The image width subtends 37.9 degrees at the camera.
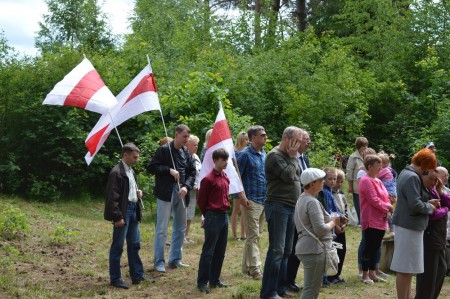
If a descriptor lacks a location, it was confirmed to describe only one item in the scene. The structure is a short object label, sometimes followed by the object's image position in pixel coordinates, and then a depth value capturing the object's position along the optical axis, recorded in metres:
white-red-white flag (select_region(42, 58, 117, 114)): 8.60
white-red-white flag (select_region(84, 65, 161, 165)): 8.69
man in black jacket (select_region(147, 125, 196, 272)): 9.03
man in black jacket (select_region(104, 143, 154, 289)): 7.97
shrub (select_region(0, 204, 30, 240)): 10.55
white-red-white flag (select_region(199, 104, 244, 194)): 8.31
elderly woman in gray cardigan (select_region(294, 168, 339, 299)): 6.47
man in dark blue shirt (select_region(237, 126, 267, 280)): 8.71
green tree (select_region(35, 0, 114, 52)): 33.80
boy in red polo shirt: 7.97
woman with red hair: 6.76
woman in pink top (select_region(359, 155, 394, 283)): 8.75
